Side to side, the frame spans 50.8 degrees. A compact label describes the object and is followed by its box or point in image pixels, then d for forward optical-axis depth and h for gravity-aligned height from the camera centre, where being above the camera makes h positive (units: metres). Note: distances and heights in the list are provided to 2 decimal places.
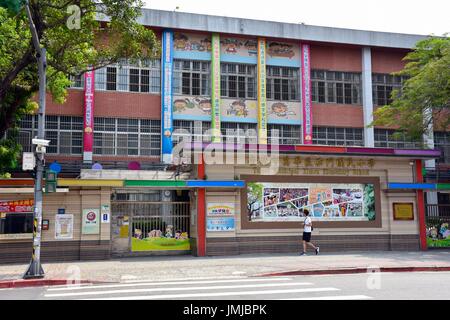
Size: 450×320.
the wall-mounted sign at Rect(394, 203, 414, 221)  20.52 -0.56
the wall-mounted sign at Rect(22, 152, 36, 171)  13.74 +1.21
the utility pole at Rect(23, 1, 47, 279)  13.37 +0.69
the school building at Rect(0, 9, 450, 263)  18.25 +2.11
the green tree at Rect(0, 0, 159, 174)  15.59 +5.75
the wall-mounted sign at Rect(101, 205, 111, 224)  18.12 -0.46
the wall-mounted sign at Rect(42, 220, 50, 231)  17.56 -0.83
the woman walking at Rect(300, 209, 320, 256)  18.41 -1.23
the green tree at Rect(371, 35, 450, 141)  23.39 +5.34
